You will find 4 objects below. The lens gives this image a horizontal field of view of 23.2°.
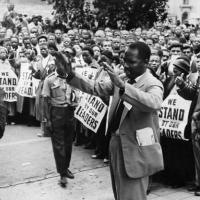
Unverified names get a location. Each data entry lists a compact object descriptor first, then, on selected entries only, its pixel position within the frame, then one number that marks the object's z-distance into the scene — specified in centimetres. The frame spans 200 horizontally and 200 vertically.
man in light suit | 410
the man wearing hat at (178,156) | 668
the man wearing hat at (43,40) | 1054
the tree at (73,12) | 2058
